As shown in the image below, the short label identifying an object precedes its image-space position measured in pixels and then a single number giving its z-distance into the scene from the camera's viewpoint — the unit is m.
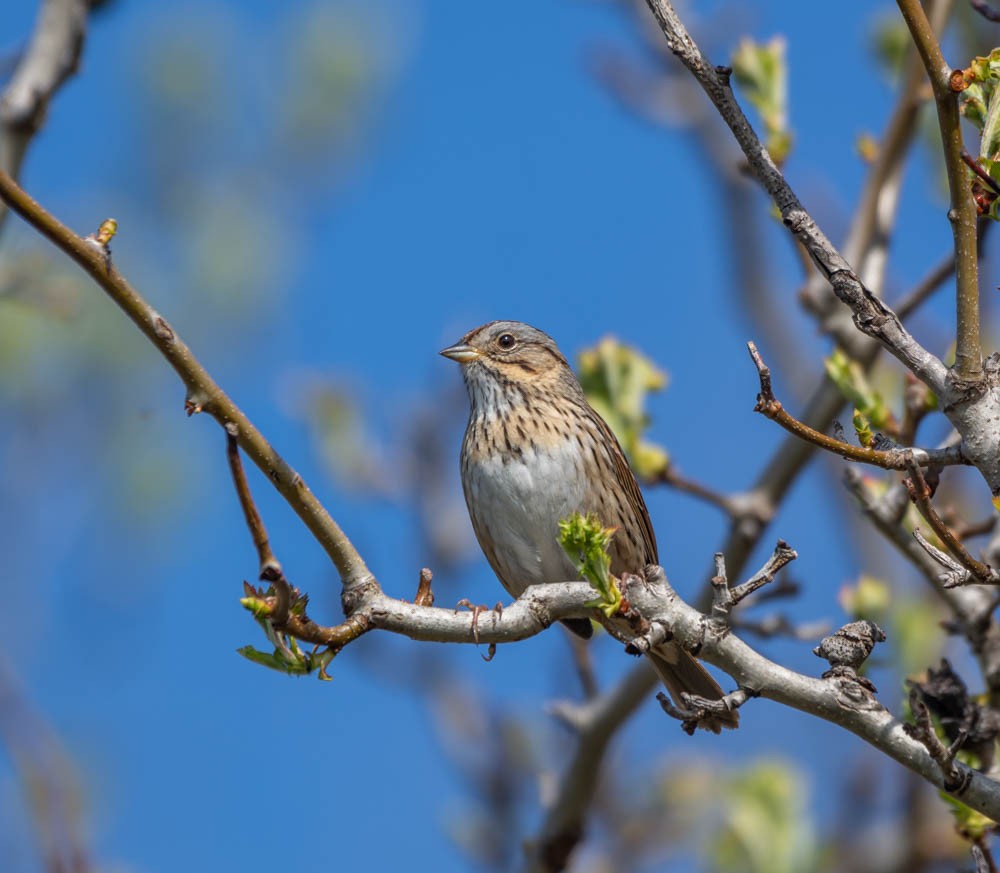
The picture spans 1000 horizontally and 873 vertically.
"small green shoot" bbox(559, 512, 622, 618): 5.47
